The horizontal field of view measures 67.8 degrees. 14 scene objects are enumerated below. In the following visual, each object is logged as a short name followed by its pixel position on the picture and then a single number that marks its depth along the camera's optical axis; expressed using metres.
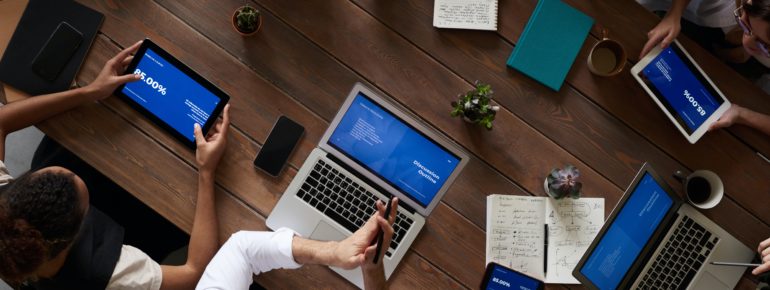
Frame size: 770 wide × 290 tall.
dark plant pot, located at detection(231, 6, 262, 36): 1.50
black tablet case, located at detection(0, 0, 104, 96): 1.47
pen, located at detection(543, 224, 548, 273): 1.56
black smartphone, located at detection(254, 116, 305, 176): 1.50
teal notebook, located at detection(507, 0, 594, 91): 1.58
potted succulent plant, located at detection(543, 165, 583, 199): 1.51
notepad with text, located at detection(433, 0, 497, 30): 1.56
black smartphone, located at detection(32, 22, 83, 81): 1.47
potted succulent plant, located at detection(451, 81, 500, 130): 1.47
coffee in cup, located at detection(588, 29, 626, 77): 1.57
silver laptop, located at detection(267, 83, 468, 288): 1.47
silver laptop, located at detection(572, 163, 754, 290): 1.48
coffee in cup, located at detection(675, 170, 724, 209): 1.58
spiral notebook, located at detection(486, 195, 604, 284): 1.55
